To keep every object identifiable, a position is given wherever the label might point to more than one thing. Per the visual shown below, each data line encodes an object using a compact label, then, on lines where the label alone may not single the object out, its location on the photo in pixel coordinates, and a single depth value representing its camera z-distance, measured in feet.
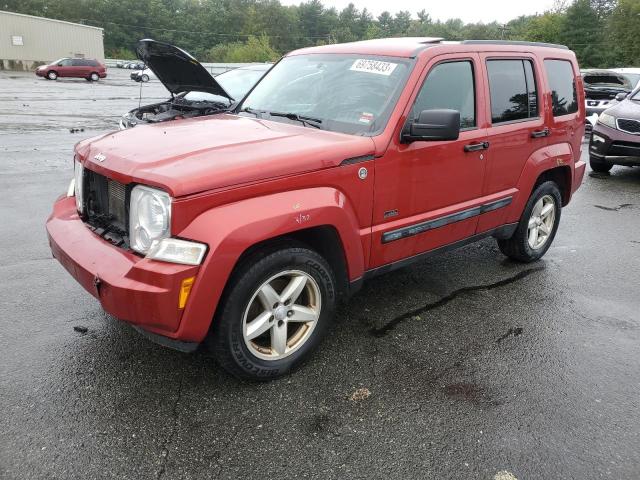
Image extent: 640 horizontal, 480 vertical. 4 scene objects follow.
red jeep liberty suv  8.32
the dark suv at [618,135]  28.22
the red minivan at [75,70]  118.40
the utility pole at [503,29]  303.85
